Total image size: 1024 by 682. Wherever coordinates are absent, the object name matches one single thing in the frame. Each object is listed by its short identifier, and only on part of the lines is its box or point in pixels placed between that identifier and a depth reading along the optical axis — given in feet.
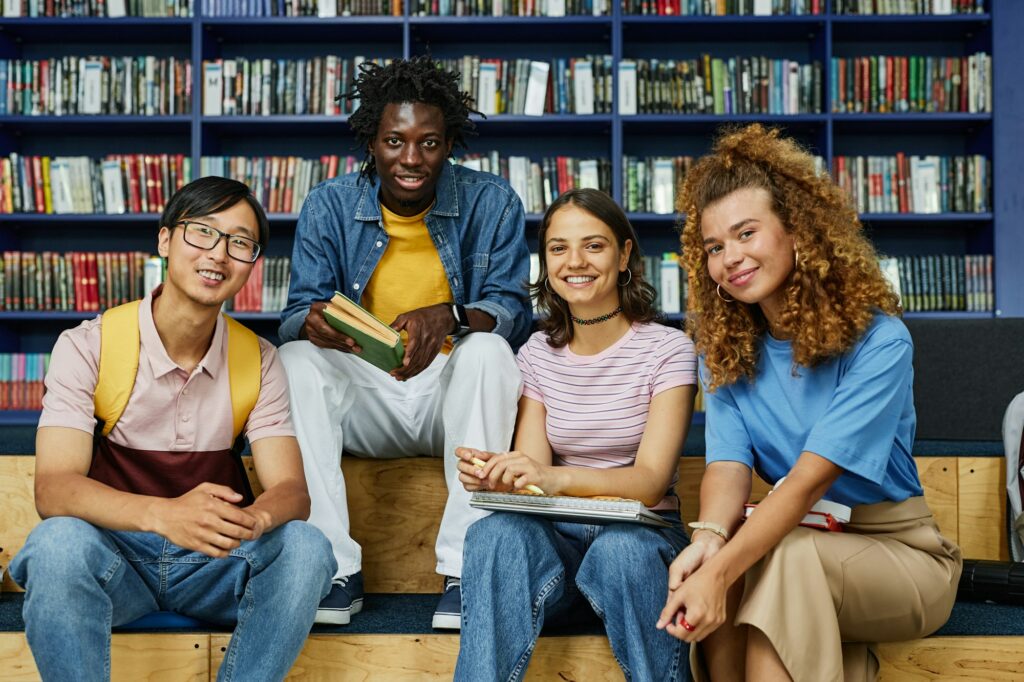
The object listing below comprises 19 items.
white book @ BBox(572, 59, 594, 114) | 12.71
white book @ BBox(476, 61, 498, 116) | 12.72
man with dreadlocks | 5.88
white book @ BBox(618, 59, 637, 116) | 12.66
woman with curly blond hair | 4.40
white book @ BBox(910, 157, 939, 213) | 12.85
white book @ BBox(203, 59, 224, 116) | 12.71
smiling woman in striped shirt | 4.83
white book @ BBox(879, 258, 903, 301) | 12.84
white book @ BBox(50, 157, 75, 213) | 12.86
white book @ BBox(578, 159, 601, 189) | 12.85
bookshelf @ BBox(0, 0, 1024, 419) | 12.69
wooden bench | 6.57
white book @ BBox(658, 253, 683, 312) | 12.87
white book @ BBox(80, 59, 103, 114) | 12.80
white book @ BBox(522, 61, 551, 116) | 12.71
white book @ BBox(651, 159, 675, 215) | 12.79
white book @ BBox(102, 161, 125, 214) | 12.84
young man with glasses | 4.65
